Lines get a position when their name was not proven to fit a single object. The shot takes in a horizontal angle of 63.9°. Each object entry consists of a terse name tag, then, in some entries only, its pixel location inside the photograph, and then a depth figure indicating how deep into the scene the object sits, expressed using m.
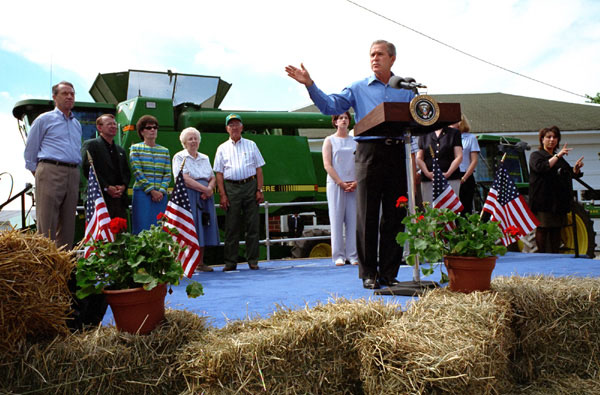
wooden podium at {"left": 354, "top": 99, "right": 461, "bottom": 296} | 2.79
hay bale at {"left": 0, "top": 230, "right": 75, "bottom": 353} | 1.74
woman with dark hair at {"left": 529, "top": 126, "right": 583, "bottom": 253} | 5.22
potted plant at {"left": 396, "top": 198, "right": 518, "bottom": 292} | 2.30
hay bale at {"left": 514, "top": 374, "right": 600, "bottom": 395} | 2.09
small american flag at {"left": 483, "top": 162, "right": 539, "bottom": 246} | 3.66
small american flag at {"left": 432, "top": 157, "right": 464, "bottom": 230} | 3.33
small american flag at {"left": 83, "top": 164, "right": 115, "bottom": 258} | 2.95
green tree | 27.14
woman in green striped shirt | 4.60
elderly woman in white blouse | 5.04
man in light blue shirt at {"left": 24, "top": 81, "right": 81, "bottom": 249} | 3.92
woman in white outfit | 5.15
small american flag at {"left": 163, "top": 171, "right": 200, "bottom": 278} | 3.06
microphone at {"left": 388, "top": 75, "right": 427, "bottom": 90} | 2.96
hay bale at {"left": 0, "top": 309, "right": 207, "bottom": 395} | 1.75
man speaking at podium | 3.25
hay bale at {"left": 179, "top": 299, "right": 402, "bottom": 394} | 1.71
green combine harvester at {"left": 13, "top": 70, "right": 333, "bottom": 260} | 6.38
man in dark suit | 4.40
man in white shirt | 5.19
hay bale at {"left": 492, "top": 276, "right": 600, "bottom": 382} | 2.29
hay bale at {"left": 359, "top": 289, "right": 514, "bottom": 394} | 1.60
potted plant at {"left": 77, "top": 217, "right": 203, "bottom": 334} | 1.91
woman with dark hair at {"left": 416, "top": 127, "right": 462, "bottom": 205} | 5.13
